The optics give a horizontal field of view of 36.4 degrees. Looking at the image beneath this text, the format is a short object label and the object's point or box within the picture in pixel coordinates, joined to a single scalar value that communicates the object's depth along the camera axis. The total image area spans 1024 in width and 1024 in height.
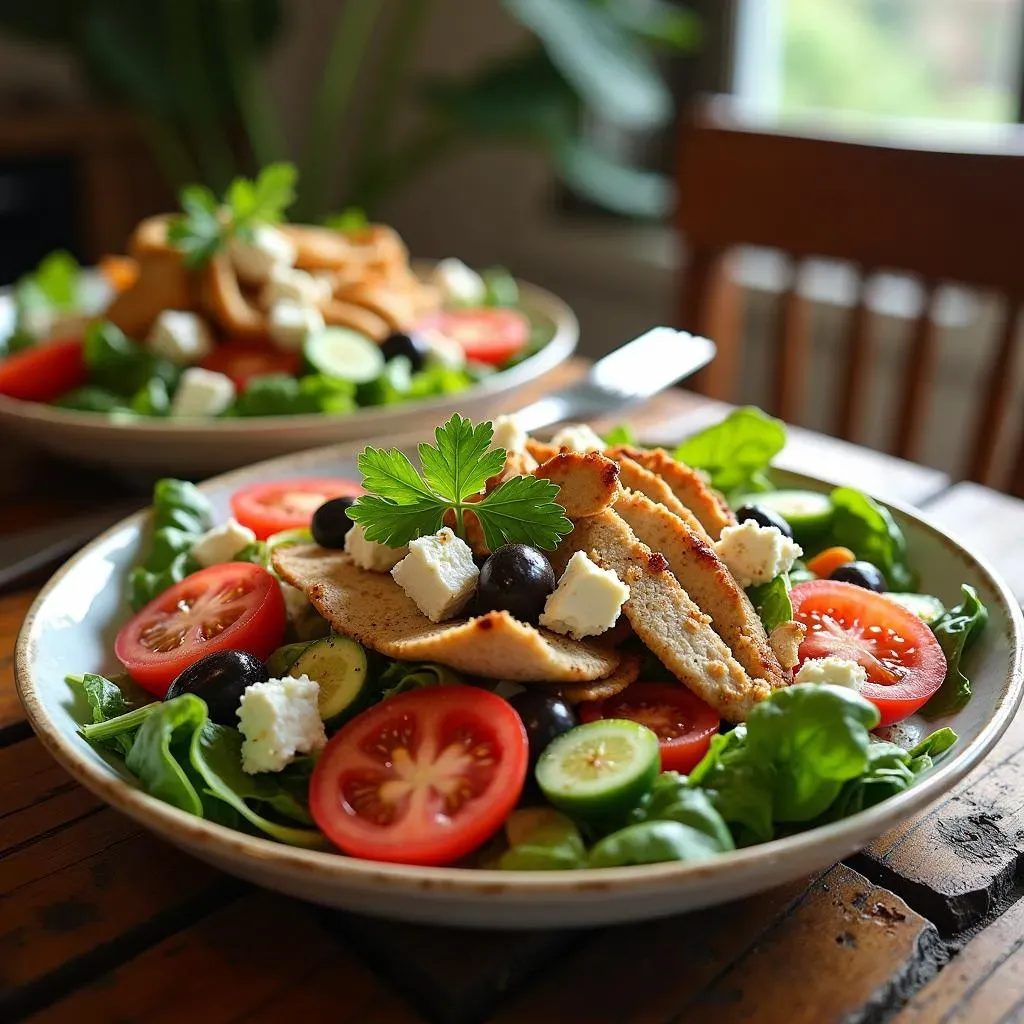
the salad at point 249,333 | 0.67
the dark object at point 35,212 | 1.73
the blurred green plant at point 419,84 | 1.29
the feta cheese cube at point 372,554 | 0.44
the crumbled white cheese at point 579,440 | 0.49
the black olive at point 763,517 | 0.48
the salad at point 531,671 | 0.36
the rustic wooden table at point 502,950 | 0.35
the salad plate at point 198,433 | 0.60
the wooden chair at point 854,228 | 0.74
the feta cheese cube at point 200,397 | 0.65
